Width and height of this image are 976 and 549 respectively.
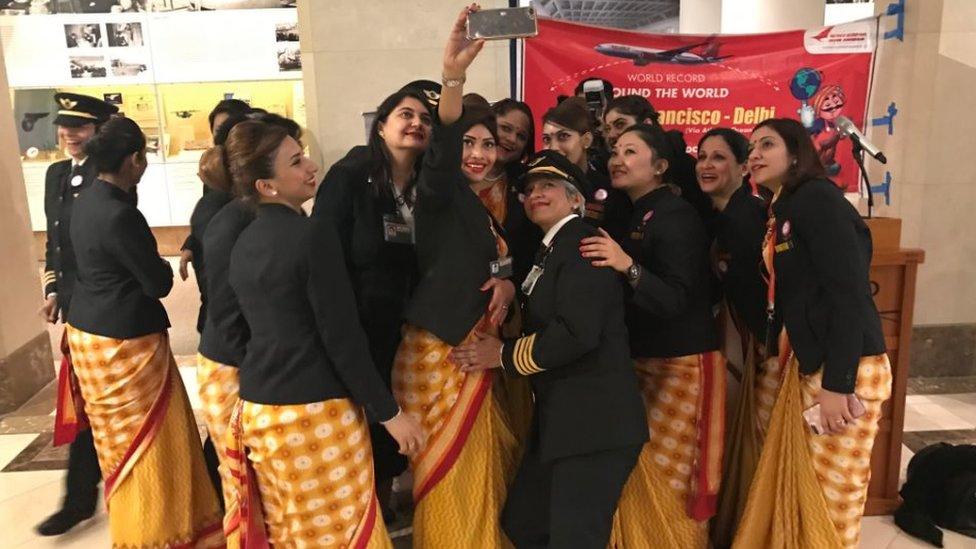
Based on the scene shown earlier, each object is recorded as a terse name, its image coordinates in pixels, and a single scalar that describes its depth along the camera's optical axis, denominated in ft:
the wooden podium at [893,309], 8.79
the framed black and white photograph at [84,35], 24.66
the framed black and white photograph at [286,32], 24.50
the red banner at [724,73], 13.89
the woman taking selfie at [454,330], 6.53
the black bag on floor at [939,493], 8.90
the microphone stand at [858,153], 8.39
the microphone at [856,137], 8.29
